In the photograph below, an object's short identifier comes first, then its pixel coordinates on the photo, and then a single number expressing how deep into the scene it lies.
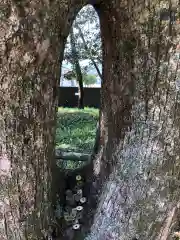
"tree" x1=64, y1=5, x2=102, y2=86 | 4.71
